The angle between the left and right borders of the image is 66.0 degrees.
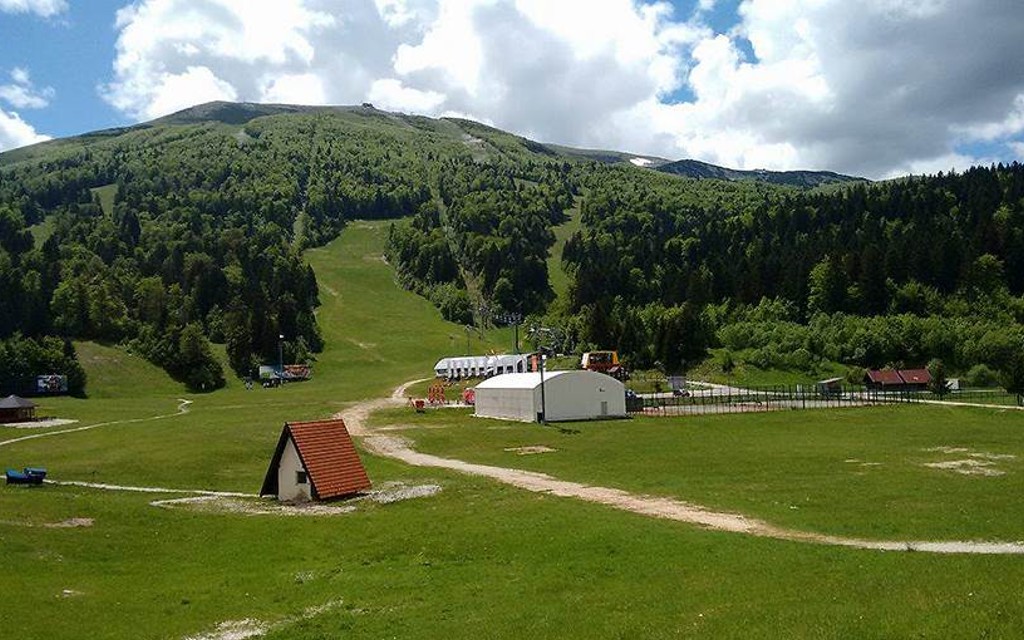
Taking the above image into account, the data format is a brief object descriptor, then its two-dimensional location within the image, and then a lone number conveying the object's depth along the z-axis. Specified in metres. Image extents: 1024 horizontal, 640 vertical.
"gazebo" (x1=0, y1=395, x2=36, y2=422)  81.94
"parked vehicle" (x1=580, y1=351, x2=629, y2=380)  112.31
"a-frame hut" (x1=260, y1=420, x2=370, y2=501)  38.44
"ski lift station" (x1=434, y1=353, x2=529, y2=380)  127.39
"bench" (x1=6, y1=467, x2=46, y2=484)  41.34
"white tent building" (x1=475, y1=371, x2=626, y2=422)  75.06
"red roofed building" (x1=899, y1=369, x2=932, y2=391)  108.00
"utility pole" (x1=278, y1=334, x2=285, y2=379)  136.88
